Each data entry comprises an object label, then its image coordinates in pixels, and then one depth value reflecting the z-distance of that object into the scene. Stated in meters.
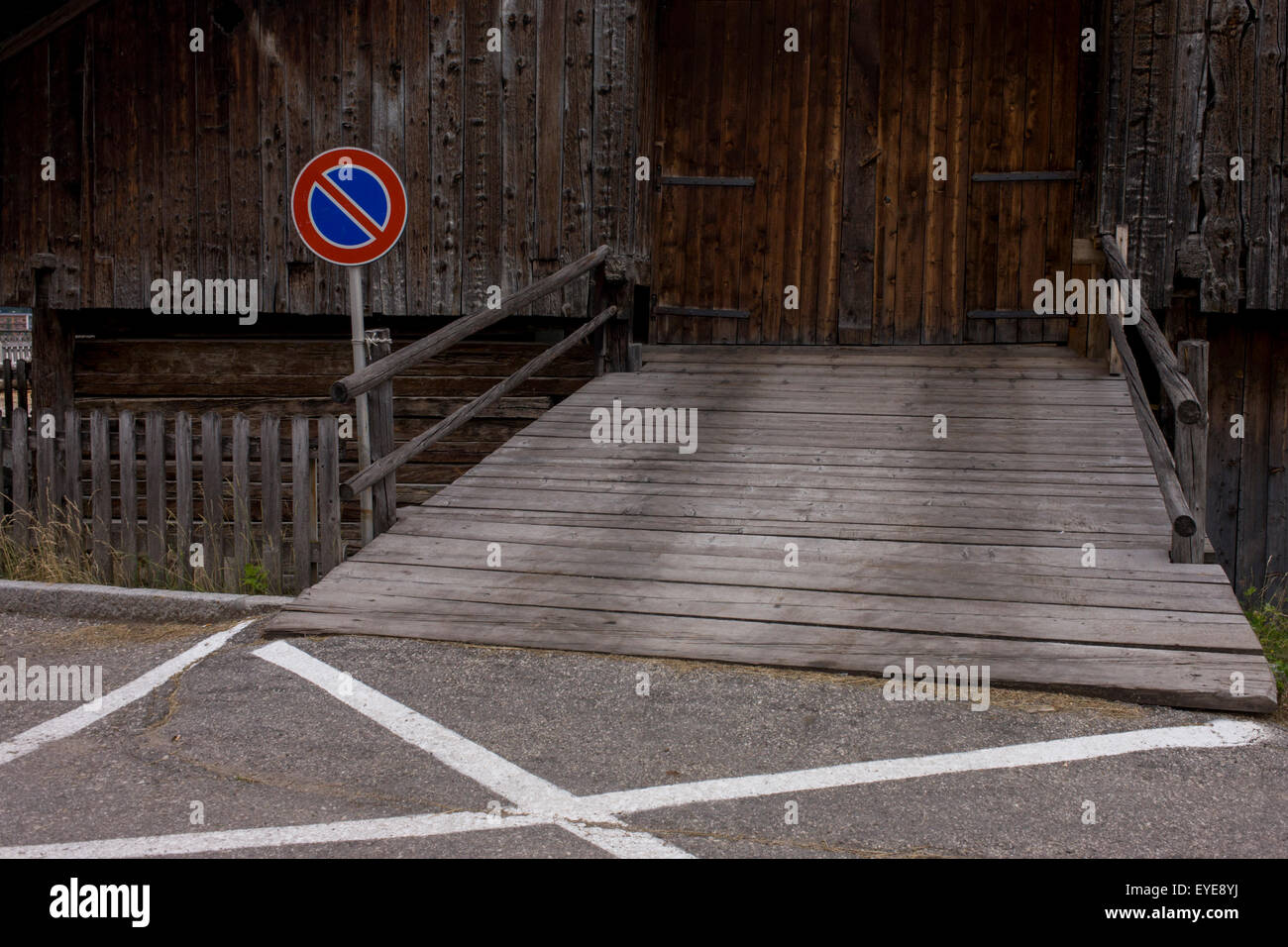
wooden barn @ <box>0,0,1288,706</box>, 8.24
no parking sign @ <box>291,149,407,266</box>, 6.74
